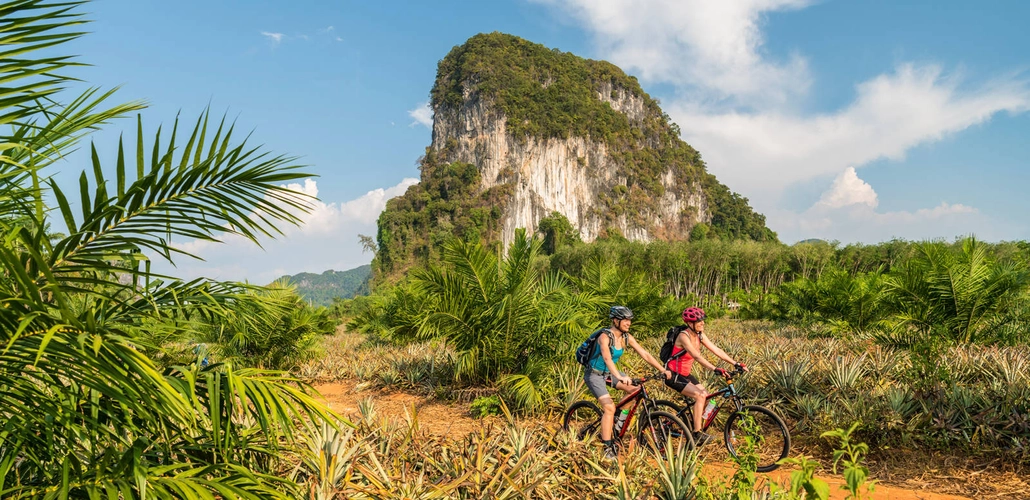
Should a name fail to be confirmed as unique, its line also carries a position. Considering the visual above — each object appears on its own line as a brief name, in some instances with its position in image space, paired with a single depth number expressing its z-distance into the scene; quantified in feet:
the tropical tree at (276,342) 35.09
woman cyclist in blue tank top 15.16
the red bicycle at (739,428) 15.31
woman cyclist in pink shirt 15.62
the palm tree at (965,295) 26.25
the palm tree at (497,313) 24.84
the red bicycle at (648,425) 15.30
